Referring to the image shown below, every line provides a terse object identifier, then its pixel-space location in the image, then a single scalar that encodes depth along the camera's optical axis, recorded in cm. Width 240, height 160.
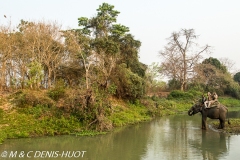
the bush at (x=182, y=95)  3553
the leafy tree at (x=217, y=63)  4175
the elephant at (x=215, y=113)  1636
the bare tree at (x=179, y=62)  3878
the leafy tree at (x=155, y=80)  4306
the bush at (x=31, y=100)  1677
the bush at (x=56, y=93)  1803
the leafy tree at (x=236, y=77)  4759
